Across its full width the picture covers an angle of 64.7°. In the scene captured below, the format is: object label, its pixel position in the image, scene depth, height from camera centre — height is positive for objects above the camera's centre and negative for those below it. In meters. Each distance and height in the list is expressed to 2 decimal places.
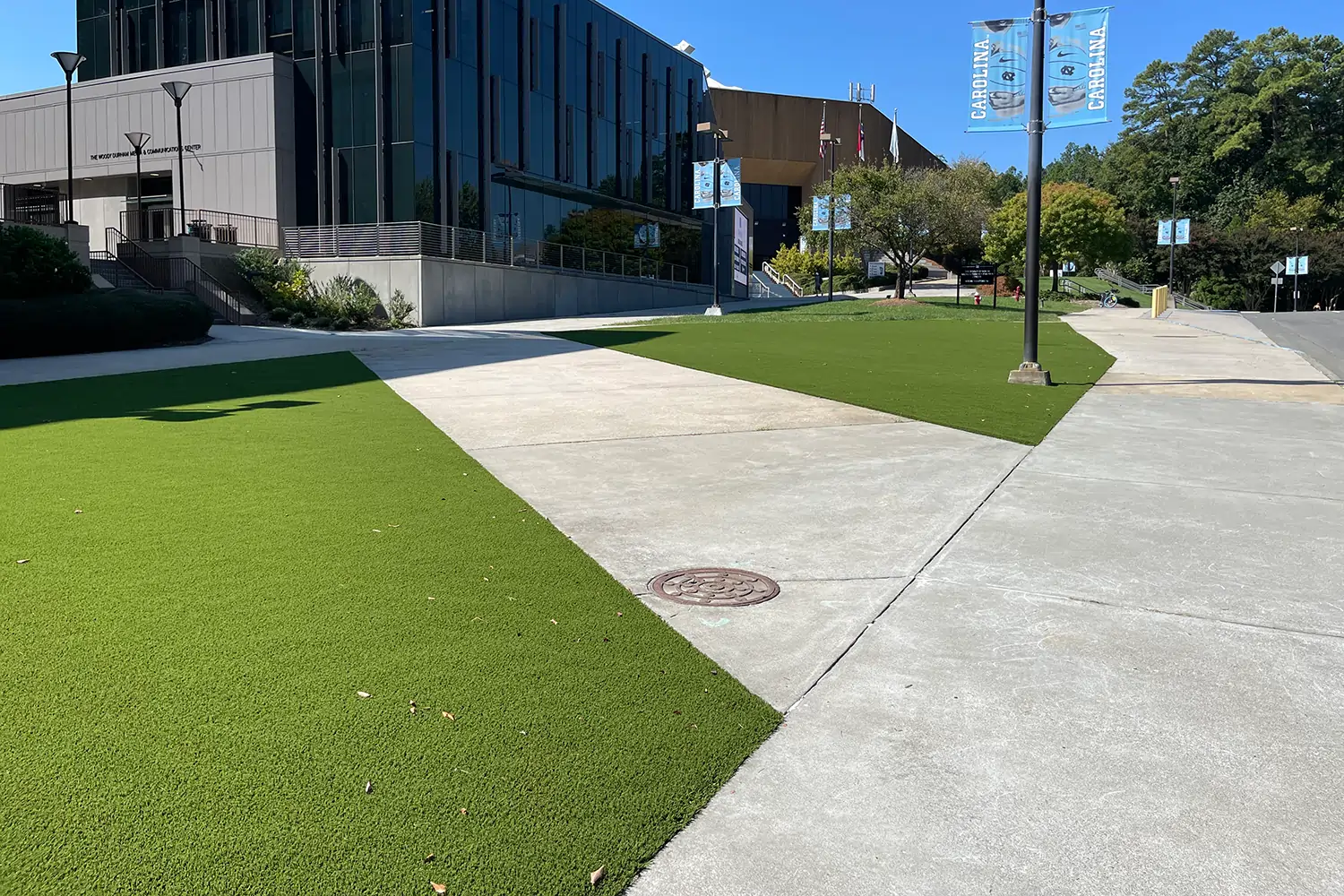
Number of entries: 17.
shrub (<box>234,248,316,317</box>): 32.38 +1.99
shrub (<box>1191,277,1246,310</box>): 84.19 +4.04
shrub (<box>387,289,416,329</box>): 33.53 +0.98
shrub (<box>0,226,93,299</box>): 20.27 +1.47
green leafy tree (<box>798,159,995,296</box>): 46.00 +5.76
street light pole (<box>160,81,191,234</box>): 32.51 +7.78
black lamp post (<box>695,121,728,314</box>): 41.61 +9.66
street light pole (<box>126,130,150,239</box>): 35.06 +6.75
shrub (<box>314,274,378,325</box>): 32.16 +1.32
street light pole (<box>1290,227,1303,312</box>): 74.75 +7.40
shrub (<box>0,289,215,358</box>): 18.95 +0.35
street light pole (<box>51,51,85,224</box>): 27.40 +7.23
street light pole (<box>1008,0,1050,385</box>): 14.09 +1.78
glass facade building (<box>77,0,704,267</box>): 37.03 +9.35
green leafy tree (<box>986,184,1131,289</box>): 65.81 +7.01
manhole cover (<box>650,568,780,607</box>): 4.99 -1.19
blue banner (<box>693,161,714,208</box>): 41.78 +6.28
